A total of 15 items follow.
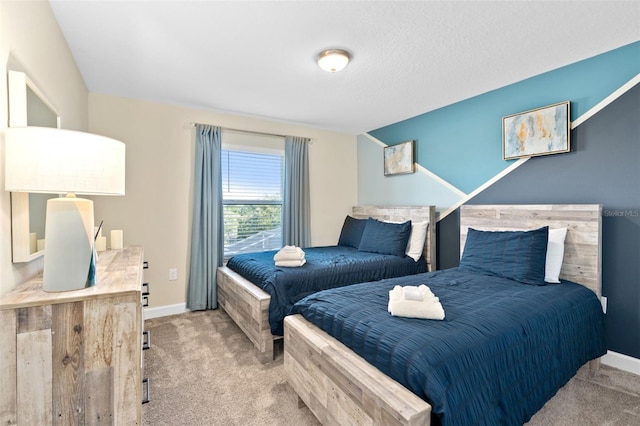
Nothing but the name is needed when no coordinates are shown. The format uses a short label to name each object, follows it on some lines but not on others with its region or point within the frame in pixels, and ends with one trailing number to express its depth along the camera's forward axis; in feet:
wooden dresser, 3.44
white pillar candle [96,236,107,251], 7.87
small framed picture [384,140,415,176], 12.44
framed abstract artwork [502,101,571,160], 7.98
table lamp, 3.56
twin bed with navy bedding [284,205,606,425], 4.00
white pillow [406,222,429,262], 11.05
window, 12.28
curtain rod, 11.86
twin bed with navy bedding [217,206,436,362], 7.90
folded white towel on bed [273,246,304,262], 9.11
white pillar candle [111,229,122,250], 8.32
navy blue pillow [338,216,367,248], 12.98
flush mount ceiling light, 7.25
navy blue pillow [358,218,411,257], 10.98
